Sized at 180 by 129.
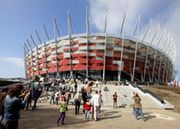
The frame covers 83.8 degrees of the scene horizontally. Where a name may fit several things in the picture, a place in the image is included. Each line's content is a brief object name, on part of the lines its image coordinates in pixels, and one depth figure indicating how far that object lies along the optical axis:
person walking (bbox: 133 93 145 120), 6.04
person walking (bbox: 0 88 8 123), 2.58
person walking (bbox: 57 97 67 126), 4.82
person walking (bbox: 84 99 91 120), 5.53
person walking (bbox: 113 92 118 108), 8.35
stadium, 28.38
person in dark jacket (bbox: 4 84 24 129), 2.26
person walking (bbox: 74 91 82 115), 6.25
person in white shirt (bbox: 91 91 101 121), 5.49
